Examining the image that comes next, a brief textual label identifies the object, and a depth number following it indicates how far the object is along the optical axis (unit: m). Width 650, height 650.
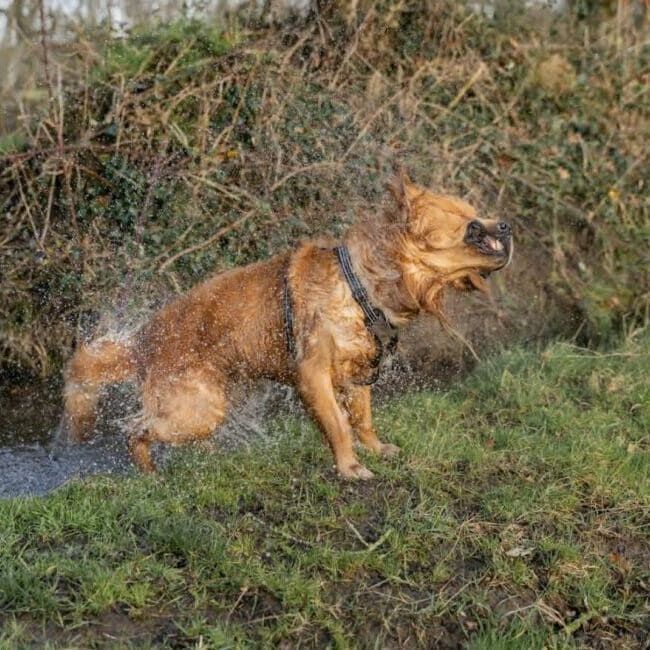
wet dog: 4.91
